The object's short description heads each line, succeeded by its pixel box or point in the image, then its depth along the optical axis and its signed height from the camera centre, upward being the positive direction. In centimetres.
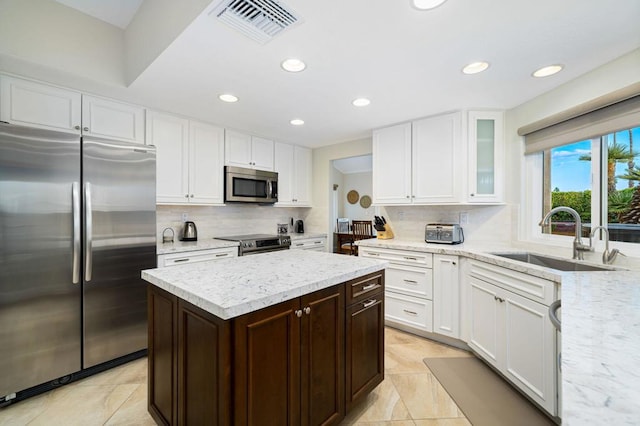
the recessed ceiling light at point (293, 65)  188 +102
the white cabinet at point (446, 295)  257 -79
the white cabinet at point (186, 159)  287 +58
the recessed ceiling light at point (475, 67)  193 +101
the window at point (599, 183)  186 +21
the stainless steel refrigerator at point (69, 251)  182 -29
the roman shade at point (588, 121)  172 +65
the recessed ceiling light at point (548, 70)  196 +101
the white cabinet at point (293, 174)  410 +57
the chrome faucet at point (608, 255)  176 -28
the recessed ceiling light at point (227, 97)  247 +103
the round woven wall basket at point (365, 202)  861 +30
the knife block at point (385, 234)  342 -28
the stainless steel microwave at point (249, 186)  343 +34
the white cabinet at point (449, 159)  277 +54
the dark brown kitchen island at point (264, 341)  110 -61
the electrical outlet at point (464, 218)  305 -7
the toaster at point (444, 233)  293 -24
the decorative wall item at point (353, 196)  896 +49
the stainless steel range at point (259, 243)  320 -38
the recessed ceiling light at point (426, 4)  134 +101
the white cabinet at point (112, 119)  237 +83
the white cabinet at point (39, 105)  202 +82
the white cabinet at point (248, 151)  350 +80
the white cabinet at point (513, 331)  167 -84
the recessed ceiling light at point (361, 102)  254 +102
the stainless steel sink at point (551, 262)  186 -39
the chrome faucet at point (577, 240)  196 -20
